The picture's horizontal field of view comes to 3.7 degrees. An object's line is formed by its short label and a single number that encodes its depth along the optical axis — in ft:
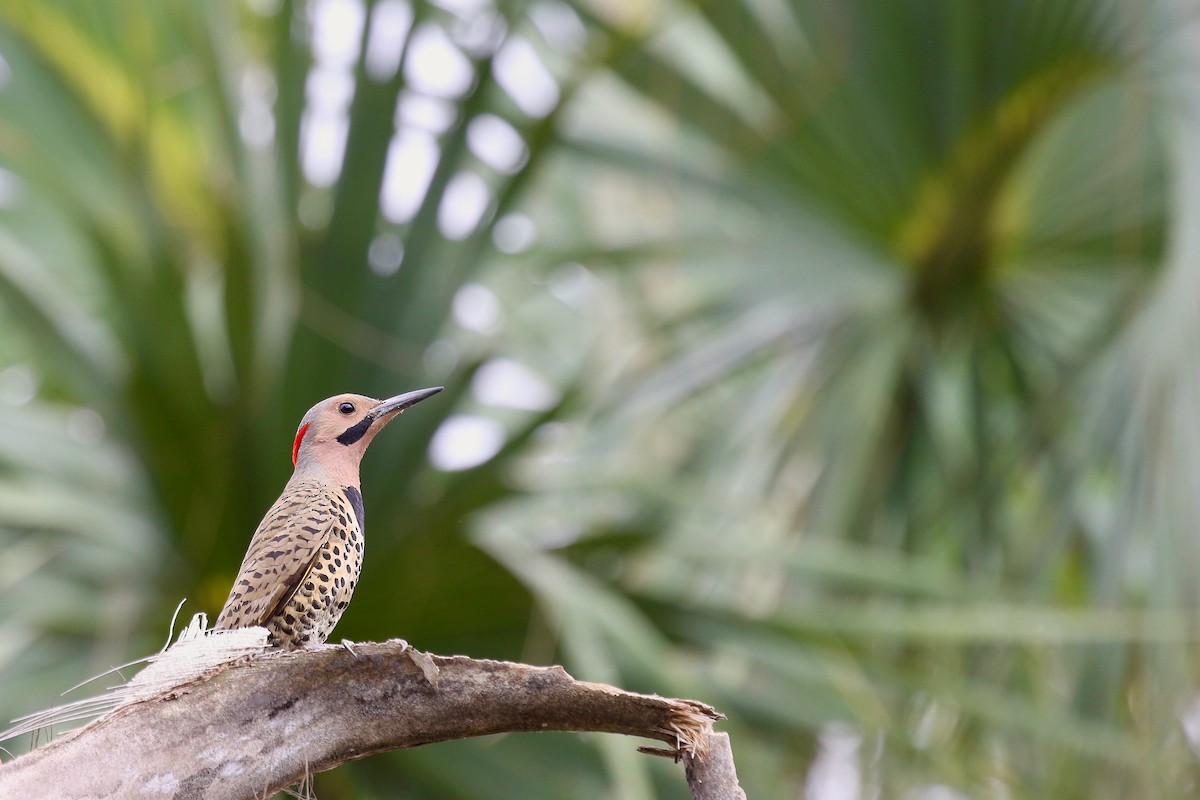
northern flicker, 30.88
